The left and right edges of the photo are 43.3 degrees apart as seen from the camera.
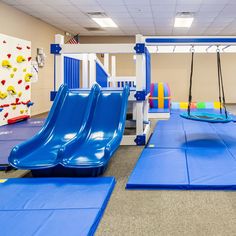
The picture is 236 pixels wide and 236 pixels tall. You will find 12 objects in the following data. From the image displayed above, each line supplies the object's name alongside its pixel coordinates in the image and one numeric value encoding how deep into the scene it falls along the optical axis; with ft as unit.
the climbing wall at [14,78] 23.08
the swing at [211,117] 14.80
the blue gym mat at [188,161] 9.46
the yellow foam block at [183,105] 35.91
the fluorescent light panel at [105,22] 32.18
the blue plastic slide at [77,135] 10.23
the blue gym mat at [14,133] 13.19
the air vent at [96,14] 29.59
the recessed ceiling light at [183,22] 31.71
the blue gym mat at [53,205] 6.64
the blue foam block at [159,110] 27.34
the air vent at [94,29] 38.81
